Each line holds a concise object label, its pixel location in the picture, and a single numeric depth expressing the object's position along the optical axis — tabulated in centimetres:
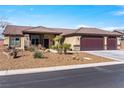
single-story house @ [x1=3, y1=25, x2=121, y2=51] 1530
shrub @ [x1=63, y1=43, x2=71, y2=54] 1220
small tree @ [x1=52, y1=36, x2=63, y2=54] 1230
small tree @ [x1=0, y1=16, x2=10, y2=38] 1866
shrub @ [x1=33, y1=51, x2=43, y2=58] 1002
